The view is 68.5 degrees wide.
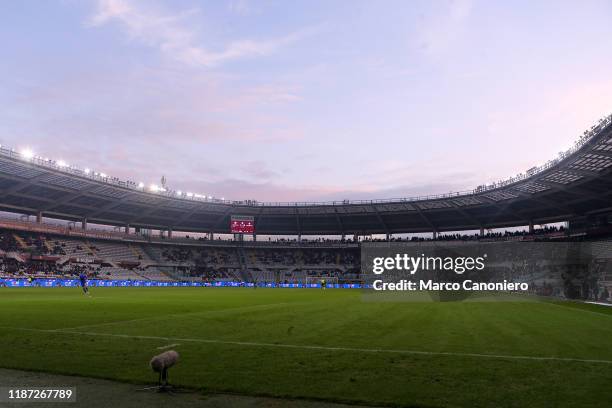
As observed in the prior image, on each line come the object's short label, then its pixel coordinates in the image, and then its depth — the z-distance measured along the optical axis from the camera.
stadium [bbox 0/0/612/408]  8.46
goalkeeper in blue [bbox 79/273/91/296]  39.84
